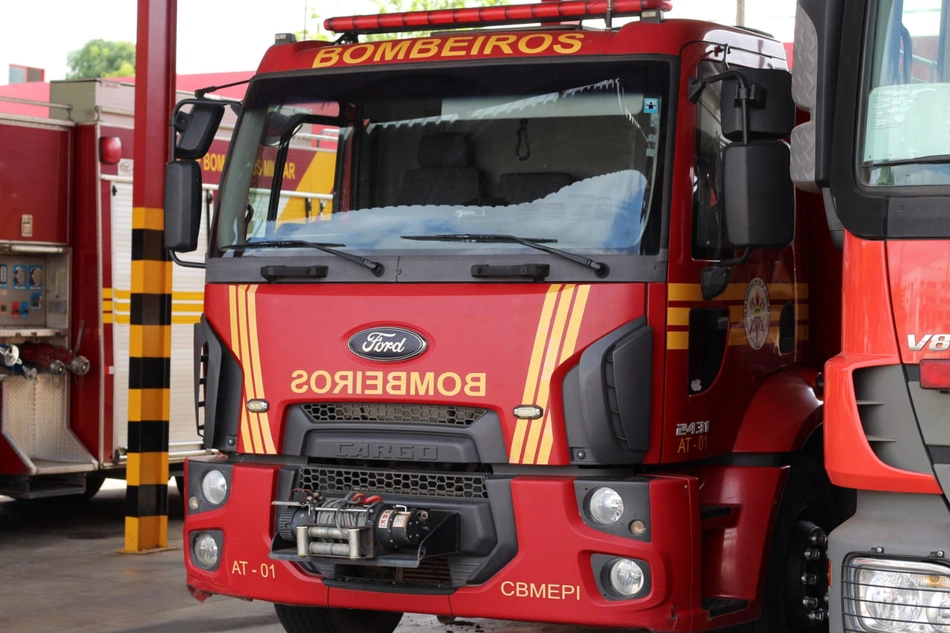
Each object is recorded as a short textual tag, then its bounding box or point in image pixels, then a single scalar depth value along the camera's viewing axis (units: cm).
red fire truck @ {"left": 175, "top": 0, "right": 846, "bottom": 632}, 1058
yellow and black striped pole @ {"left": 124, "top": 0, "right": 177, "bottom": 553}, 1859
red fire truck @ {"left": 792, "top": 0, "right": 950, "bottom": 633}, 822
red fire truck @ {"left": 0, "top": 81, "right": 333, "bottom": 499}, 2018
